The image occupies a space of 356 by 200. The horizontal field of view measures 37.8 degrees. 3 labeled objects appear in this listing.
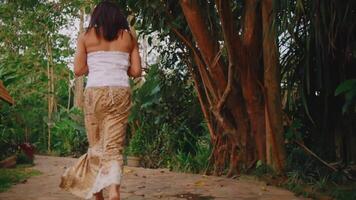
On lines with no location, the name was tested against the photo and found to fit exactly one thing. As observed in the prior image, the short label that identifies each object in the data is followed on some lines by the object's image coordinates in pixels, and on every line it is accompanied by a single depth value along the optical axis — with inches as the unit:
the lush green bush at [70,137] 476.7
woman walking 137.3
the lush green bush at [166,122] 332.2
